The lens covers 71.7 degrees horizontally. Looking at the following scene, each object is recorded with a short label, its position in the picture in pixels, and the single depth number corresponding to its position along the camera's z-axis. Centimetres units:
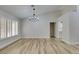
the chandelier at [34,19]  443
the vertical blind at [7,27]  341
